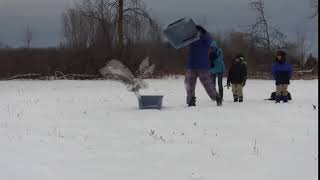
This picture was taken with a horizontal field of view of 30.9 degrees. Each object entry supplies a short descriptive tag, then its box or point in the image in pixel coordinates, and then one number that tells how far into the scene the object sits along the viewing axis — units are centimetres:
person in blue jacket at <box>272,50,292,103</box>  1423
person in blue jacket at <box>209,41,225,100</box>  1453
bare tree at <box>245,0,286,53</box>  3359
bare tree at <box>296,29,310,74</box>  3356
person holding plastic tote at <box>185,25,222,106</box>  1303
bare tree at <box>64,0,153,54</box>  3344
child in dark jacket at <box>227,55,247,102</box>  1479
